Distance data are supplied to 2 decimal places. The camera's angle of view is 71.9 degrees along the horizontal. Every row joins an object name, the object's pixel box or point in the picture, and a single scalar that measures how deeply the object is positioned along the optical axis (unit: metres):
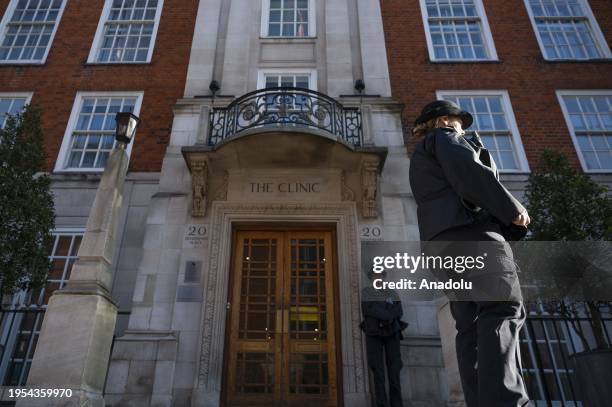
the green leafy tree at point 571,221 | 6.20
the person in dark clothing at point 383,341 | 5.97
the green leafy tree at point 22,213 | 7.14
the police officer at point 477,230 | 2.03
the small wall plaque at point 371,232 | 8.56
